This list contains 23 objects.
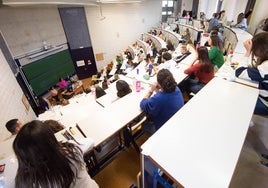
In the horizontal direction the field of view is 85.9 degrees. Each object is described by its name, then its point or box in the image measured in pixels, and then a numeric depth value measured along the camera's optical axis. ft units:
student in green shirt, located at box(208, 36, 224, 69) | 9.28
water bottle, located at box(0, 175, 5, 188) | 3.63
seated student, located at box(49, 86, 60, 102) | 16.63
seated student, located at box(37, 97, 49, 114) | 15.46
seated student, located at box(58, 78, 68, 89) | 19.17
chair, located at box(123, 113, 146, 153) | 6.65
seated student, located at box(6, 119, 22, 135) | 6.44
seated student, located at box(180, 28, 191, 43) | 17.01
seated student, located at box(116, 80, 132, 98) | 7.84
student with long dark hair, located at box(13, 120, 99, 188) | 2.59
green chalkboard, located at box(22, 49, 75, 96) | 16.11
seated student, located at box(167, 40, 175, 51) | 15.13
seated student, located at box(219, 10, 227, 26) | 23.36
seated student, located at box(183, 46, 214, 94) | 8.12
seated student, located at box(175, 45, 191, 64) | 10.89
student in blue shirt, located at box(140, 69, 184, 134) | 5.29
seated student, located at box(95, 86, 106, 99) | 10.02
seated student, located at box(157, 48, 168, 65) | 12.26
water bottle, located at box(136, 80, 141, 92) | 7.42
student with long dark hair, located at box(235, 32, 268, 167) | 5.31
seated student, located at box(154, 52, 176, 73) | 9.88
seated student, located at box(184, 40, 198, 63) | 11.67
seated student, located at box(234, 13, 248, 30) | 16.77
